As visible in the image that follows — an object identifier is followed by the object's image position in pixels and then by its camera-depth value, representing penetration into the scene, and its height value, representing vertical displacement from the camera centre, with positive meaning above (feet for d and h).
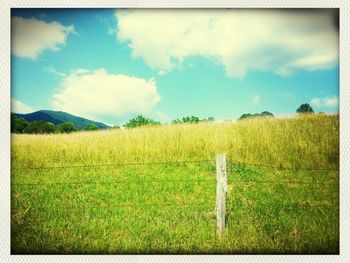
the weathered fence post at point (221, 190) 14.57 -2.34
